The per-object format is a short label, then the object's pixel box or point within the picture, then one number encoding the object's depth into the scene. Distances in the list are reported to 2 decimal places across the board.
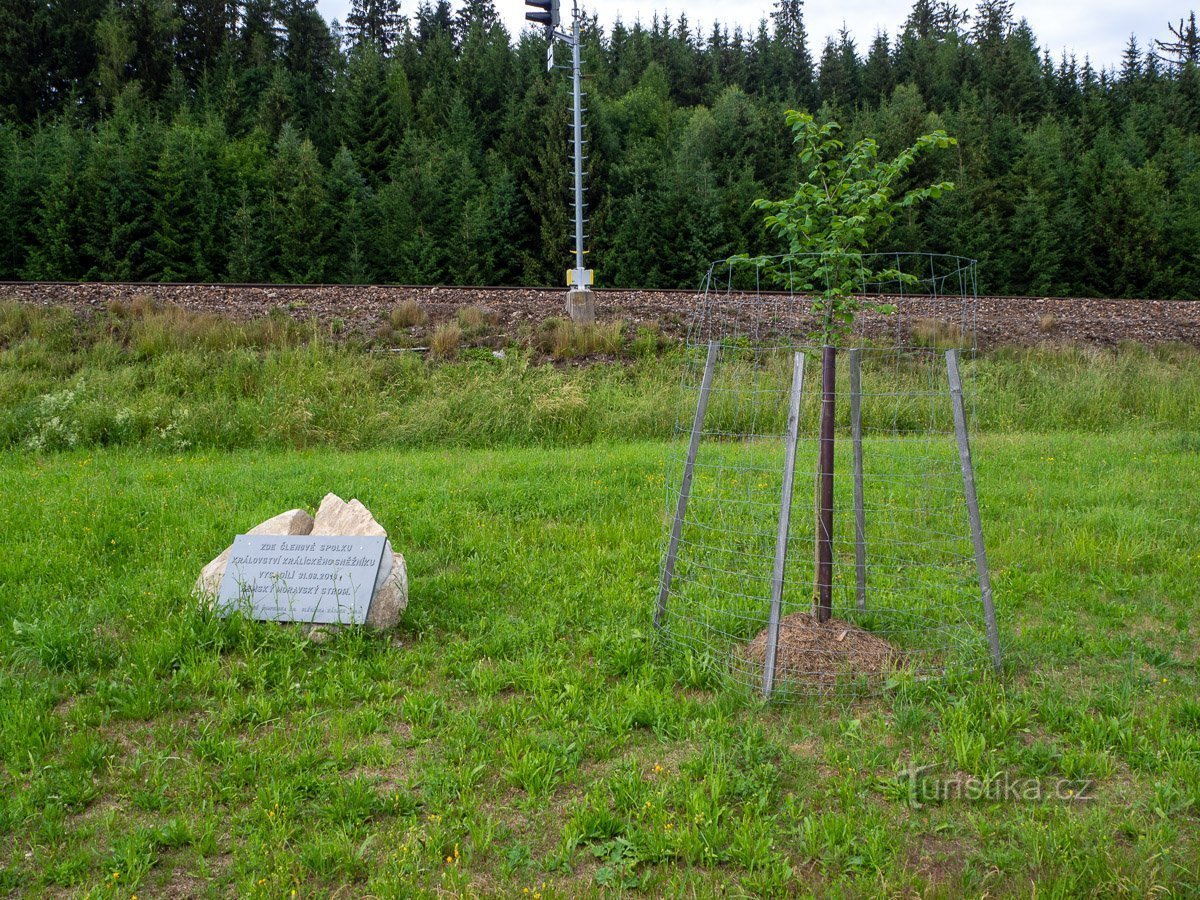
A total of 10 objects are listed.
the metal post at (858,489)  4.69
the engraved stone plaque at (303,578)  5.04
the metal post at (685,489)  4.75
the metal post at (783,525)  4.19
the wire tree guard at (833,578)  4.45
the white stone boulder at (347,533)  5.14
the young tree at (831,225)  4.23
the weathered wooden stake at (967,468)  4.36
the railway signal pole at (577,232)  15.70
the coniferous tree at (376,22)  63.84
